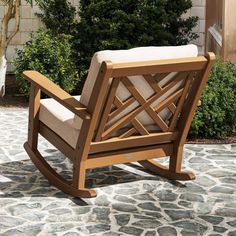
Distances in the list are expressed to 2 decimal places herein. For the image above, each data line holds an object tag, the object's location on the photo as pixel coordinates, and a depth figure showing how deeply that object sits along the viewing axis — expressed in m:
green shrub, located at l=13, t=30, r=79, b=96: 10.66
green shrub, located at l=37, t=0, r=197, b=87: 11.59
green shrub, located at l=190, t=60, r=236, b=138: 8.76
